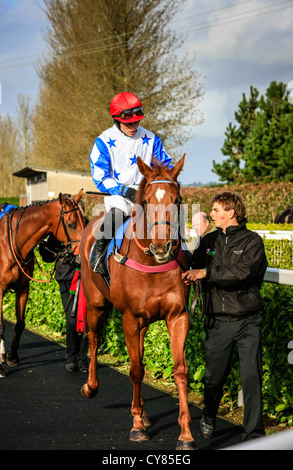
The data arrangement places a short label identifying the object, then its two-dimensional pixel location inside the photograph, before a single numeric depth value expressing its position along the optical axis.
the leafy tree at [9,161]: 56.44
